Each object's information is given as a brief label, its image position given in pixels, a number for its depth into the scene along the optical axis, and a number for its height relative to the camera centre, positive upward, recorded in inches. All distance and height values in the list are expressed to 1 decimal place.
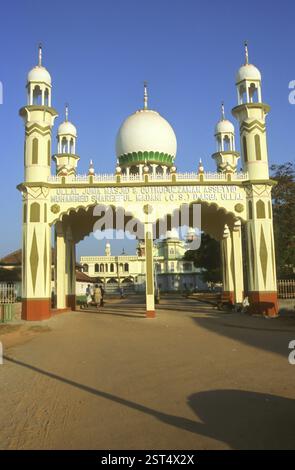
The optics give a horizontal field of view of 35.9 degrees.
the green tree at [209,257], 1630.2 +104.4
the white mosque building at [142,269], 3115.2 +135.8
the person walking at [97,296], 1146.0 -17.0
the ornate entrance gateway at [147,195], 794.2 +167.0
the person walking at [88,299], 1161.1 -25.0
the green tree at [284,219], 1194.6 +170.3
